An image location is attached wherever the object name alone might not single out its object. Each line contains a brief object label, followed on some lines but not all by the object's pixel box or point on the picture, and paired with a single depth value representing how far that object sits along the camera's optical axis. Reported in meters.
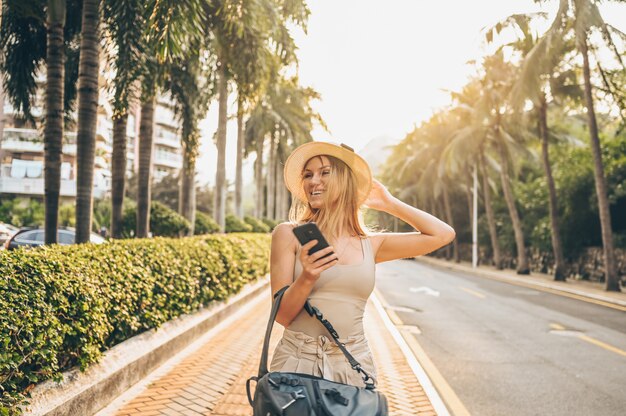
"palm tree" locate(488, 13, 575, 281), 22.25
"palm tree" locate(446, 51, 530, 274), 31.78
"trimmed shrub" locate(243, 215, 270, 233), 29.32
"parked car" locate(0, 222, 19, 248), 20.56
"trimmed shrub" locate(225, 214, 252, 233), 24.43
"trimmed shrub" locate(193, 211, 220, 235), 19.44
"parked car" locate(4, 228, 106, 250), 16.53
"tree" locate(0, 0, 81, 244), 10.47
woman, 2.31
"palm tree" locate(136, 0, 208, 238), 8.94
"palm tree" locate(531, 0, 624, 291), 19.64
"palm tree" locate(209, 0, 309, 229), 15.00
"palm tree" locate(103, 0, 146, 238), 10.48
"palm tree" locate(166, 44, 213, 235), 16.19
